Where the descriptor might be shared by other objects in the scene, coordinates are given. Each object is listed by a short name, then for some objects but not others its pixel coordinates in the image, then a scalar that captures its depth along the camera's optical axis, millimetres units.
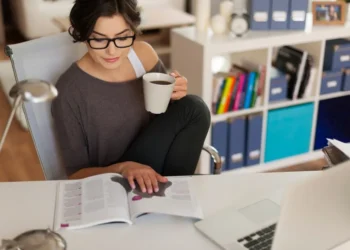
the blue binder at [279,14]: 2906
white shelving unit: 2768
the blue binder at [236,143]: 3016
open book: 1337
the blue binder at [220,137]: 2963
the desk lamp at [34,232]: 1042
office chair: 1794
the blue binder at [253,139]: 3053
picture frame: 3104
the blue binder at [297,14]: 2930
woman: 1729
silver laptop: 1010
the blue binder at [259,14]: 2875
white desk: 1279
